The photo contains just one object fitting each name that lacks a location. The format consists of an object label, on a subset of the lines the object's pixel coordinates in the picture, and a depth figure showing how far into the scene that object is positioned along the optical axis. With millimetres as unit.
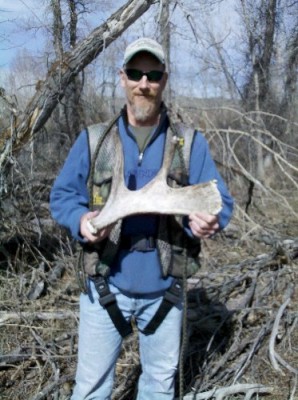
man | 2477
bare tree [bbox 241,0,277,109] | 12250
